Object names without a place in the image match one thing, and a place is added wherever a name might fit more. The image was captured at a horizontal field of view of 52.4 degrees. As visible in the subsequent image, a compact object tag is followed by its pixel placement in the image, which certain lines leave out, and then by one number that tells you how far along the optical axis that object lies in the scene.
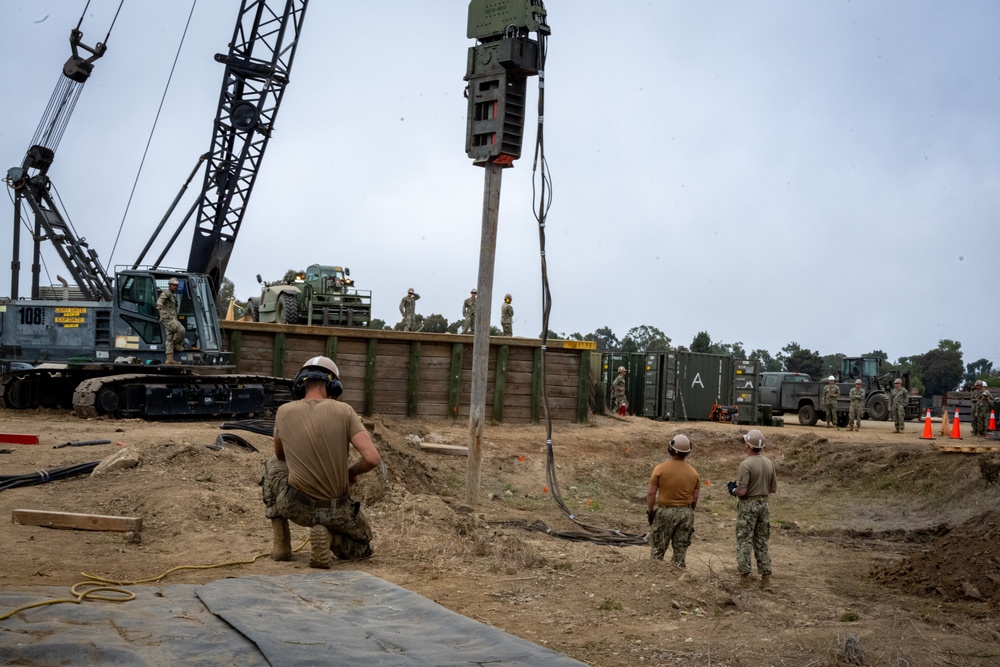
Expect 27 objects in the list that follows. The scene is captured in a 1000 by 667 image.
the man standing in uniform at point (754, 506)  10.52
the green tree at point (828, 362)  82.39
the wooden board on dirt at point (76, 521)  9.06
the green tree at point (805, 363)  84.94
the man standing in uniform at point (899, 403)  28.78
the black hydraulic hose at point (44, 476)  10.94
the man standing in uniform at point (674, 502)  10.46
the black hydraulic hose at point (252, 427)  15.74
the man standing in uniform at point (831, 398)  31.58
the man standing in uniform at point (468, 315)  27.69
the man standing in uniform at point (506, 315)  28.70
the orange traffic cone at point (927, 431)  26.17
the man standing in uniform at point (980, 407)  26.70
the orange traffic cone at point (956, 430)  27.09
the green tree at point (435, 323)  69.19
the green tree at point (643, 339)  97.78
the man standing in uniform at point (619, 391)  29.92
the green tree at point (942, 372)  92.12
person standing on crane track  19.45
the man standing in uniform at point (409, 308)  29.00
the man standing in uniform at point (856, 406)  29.95
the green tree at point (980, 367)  115.59
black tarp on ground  5.02
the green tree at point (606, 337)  103.19
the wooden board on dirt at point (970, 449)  20.02
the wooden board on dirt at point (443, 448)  19.69
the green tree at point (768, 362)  100.75
